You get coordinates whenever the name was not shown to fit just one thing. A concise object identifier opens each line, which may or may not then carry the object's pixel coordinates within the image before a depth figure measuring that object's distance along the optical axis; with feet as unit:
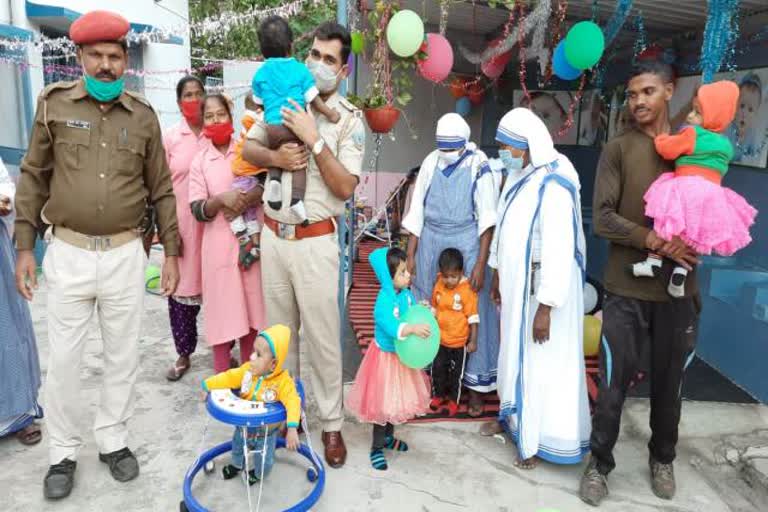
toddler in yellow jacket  8.38
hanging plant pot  16.71
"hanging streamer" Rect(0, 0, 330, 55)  23.11
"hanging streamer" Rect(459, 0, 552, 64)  15.71
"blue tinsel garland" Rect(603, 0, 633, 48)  14.58
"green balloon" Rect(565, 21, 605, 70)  16.07
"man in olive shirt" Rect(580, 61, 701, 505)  9.18
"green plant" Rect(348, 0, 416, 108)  15.40
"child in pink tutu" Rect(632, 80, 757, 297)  8.57
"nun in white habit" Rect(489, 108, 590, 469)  9.93
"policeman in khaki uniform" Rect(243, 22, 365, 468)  9.39
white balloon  16.81
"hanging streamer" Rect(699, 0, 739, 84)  11.35
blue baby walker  7.93
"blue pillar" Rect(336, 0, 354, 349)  11.58
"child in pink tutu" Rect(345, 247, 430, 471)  9.89
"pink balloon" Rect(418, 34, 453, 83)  18.03
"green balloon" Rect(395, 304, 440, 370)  9.78
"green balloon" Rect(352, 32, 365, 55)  17.13
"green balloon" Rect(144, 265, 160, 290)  21.07
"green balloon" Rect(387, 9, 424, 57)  15.48
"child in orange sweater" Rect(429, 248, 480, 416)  11.82
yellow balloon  15.03
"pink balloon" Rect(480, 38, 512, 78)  22.65
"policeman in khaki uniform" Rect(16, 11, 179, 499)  8.96
